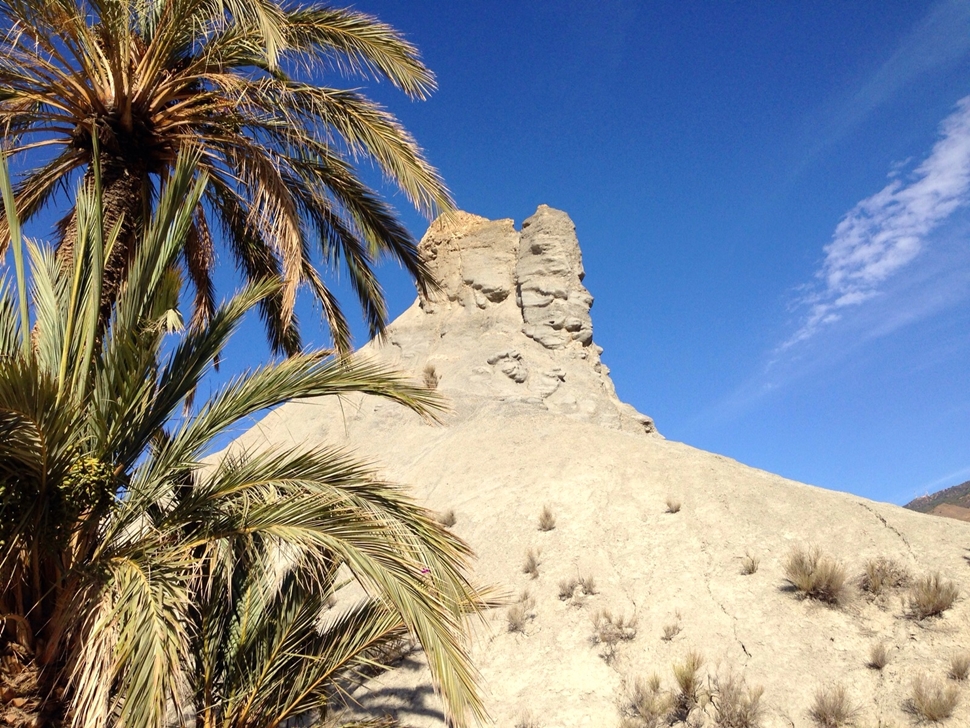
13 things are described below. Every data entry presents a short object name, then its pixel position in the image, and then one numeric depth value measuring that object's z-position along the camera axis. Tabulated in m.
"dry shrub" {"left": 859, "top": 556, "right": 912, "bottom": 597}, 9.20
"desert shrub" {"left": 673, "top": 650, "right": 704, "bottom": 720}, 7.93
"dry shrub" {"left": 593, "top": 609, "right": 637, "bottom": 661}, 9.55
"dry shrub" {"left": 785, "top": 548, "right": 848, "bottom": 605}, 9.34
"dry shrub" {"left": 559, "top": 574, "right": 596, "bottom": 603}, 10.89
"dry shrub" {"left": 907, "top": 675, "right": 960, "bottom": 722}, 6.80
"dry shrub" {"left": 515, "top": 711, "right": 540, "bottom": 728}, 8.21
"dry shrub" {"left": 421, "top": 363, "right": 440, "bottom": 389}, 22.67
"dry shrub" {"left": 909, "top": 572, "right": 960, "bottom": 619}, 8.43
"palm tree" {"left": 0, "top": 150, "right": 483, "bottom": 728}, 3.66
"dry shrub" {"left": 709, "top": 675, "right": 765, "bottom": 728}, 7.43
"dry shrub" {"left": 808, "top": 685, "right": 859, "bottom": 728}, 7.23
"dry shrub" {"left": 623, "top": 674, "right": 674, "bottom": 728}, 7.82
